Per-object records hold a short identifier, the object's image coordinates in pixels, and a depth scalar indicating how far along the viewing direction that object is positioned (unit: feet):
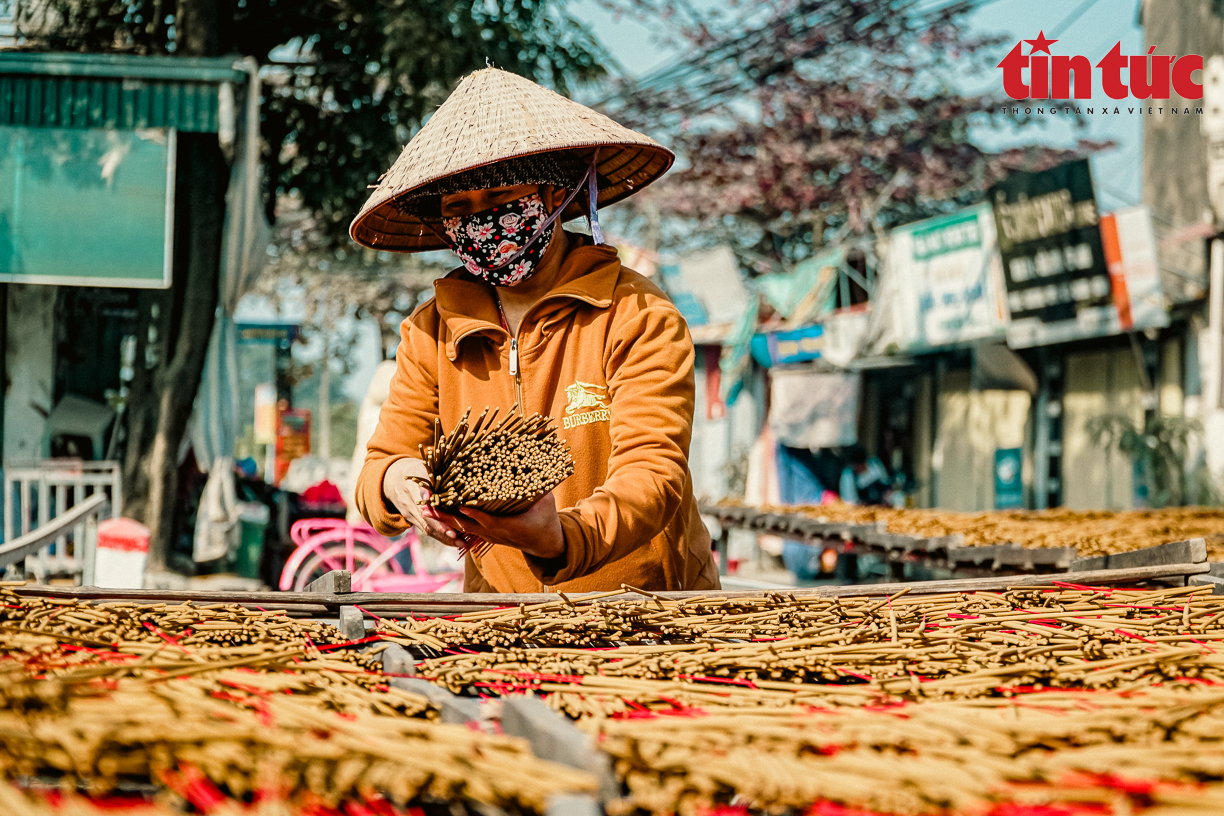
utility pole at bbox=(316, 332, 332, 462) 90.84
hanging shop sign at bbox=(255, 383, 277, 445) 71.03
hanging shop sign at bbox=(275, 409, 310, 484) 68.95
